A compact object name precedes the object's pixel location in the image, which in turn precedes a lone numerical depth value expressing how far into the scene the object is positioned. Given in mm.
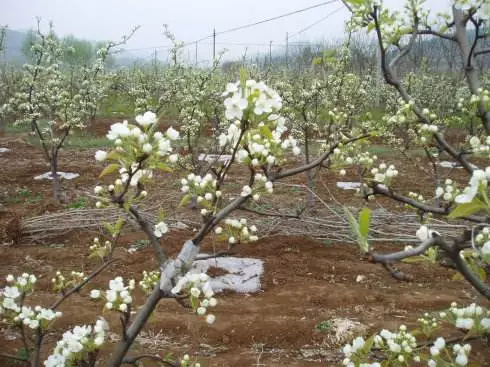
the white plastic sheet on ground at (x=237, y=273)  4879
